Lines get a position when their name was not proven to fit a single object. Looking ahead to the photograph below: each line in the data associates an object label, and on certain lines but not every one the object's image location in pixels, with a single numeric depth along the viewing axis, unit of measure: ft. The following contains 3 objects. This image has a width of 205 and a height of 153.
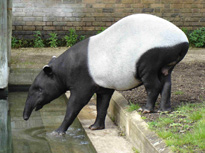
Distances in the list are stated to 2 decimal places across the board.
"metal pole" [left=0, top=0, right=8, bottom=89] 26.99
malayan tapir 18.03
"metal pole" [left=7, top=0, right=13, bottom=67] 31.79
